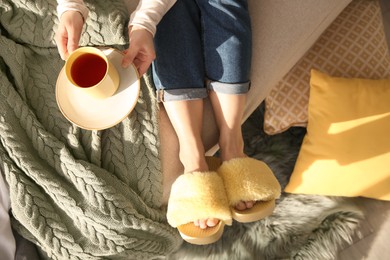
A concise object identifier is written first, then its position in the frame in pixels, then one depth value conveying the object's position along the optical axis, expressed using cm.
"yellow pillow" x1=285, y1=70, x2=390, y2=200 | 107
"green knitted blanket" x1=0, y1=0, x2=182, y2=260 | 89
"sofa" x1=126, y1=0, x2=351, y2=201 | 102
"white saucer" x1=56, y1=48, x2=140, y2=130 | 77
